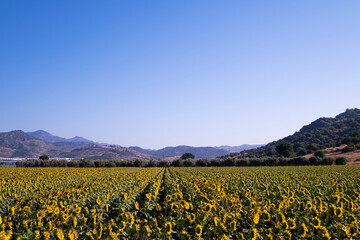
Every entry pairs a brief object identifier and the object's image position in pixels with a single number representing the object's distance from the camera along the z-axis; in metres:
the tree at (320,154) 76.80
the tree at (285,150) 95.34
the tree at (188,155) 145.25
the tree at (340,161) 63.97
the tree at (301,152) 95.22
